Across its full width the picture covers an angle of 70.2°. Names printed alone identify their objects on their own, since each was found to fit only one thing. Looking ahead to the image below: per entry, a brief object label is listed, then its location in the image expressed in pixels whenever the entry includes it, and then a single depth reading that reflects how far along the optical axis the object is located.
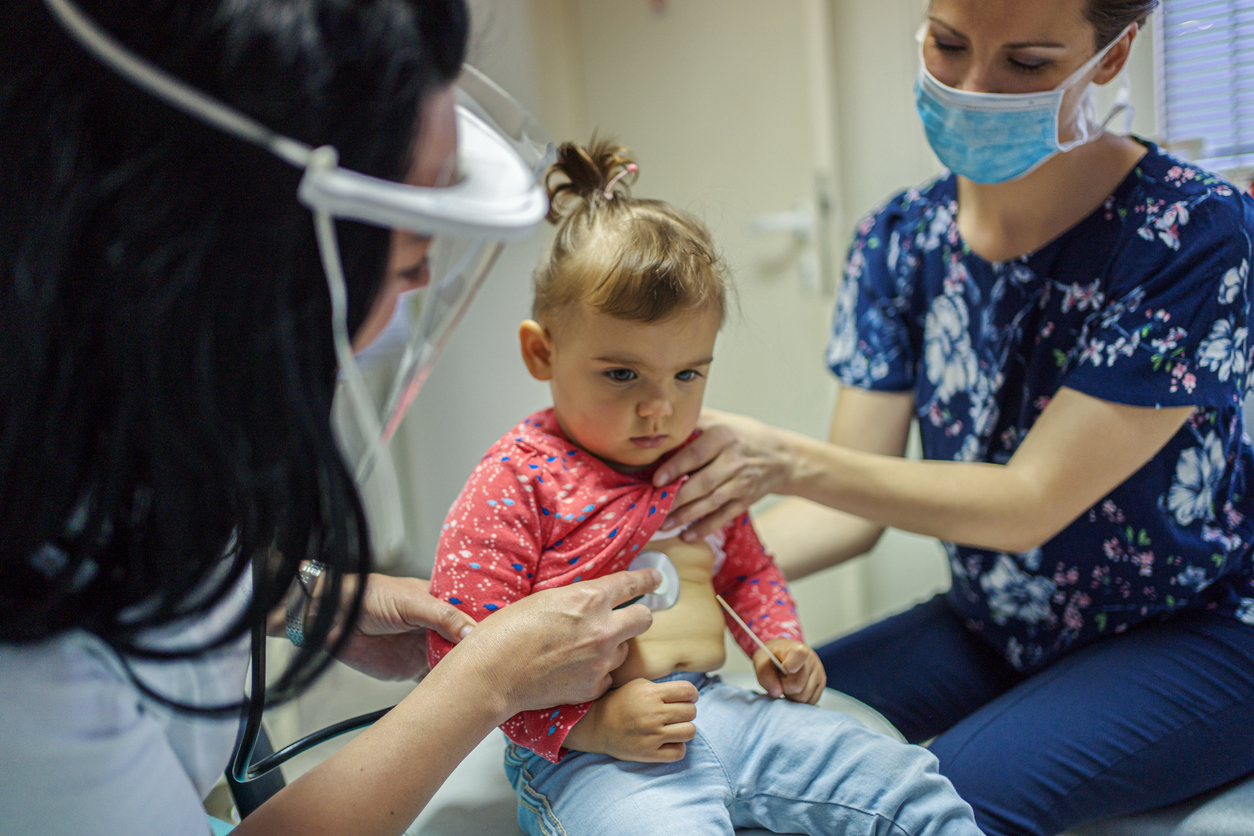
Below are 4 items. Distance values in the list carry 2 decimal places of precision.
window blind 1.93
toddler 0.94
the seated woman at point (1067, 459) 1.13
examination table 1.08
